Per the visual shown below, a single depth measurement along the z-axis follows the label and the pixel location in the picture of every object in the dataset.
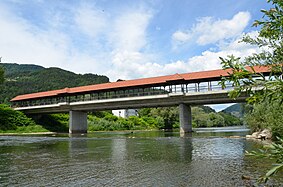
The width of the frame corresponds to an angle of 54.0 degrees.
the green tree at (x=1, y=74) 69.93
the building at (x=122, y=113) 111.81
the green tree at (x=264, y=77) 3.45
